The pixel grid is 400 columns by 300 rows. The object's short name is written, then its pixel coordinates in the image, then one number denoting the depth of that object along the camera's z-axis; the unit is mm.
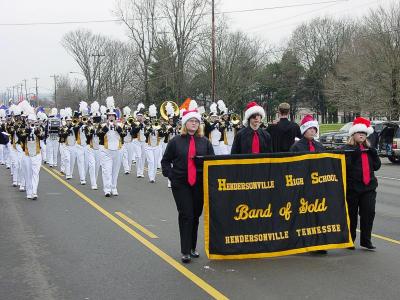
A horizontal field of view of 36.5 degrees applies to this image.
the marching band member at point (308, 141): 8109
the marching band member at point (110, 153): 14602
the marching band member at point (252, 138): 8180
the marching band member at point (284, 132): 9836
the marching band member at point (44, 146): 22102
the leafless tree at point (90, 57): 88750
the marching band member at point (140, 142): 18391
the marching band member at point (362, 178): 7965
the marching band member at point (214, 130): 17992
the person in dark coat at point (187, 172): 7504
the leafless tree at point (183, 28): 60812
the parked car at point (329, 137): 33591
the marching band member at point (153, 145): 18064
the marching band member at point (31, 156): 14102
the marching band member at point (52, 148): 25594
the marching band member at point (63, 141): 19203
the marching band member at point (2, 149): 24794
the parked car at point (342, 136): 30141
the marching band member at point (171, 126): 18844
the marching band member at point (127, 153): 21000
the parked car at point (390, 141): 24623
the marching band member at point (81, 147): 17517
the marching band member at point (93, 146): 16169
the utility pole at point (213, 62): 38259
